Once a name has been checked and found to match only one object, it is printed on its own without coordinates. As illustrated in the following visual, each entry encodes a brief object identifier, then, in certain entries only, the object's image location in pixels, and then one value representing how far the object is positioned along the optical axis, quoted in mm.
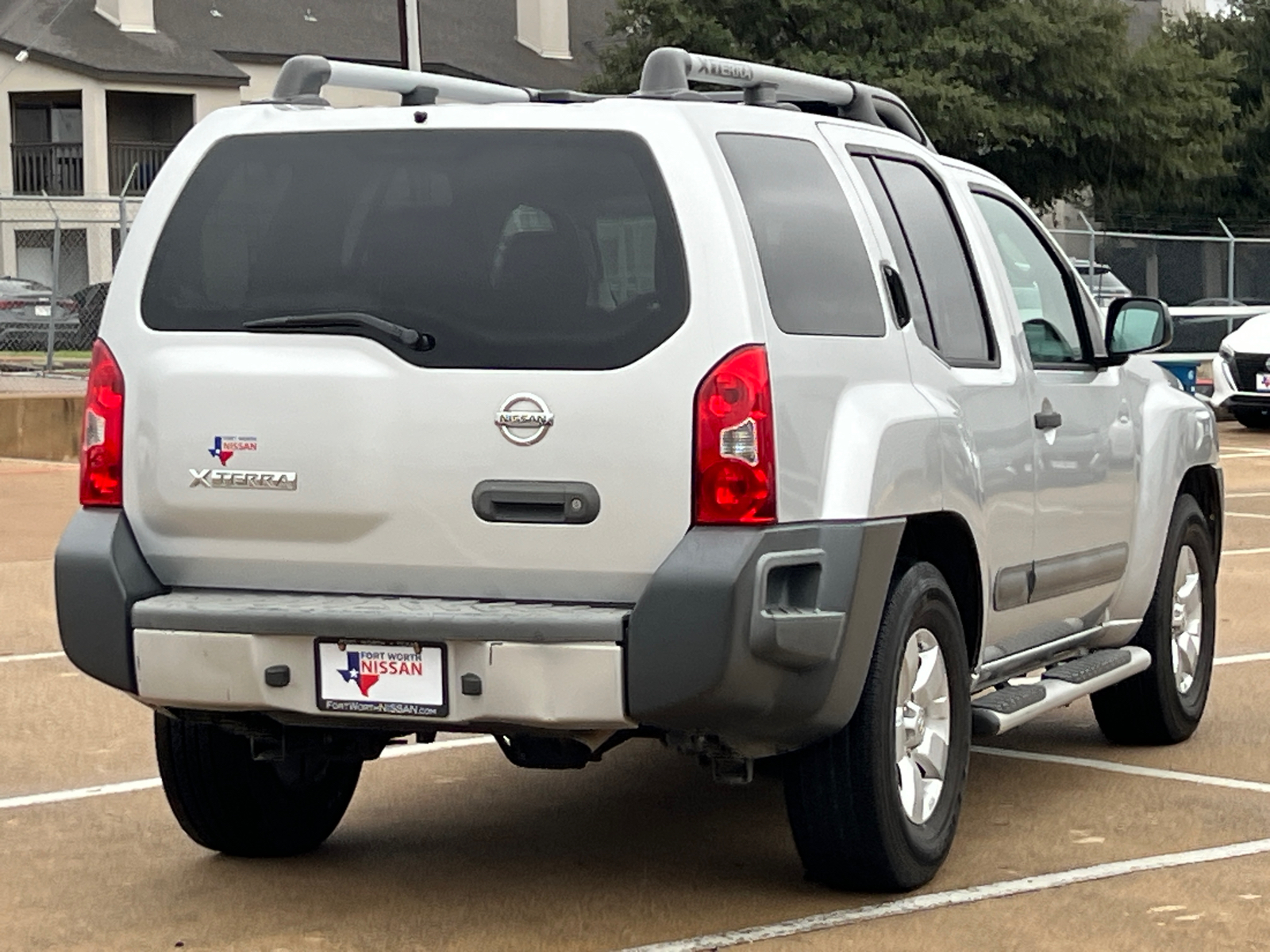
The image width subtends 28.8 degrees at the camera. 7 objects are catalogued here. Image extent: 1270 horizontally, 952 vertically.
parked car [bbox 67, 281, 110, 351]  28938
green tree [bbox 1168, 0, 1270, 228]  56469
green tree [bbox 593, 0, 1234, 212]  49344
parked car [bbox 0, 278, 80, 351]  30875
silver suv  5301
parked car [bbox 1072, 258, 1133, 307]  28031
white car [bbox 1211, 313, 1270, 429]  23359
